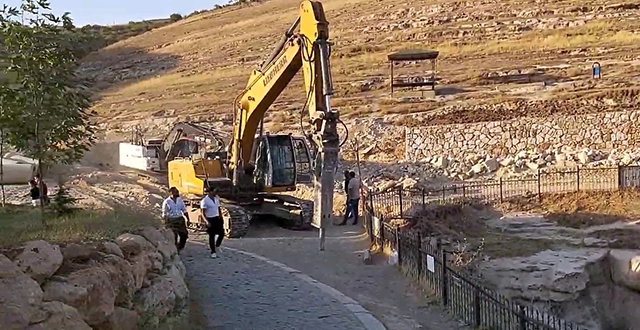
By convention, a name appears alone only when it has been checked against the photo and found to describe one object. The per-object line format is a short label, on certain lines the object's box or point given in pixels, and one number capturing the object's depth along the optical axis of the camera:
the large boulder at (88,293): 6.57
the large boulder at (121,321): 7.29
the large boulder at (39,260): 6.42
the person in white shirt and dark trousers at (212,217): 15.36
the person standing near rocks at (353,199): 21.94
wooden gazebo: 40.59
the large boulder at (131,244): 8.61
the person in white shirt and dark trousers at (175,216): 14.55
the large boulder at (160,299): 8.42
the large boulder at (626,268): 16.23
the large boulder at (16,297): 5.73
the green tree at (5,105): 10.15
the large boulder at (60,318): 6.11
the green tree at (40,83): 10.33
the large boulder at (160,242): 9.91
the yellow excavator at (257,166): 19.66
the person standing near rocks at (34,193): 17.41
